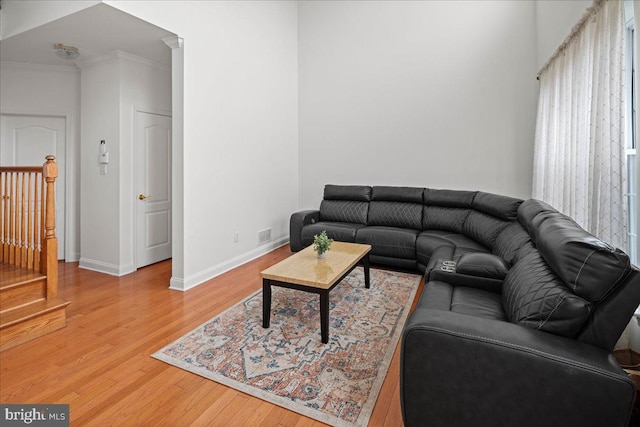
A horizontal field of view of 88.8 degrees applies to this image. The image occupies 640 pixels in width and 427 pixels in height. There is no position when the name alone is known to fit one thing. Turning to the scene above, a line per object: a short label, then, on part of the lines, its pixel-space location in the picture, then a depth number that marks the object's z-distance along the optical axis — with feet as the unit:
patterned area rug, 5.97
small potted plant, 9.93
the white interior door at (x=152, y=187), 13.82
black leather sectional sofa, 3.95
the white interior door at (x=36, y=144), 13.83
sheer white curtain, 6.48
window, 6.56
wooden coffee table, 7.73
